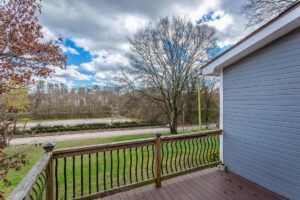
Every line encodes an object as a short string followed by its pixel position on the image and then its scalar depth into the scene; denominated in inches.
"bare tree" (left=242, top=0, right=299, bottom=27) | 258.4
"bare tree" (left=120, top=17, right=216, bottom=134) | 375.2
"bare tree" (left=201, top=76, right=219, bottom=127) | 488.5
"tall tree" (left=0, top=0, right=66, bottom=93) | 85.0
